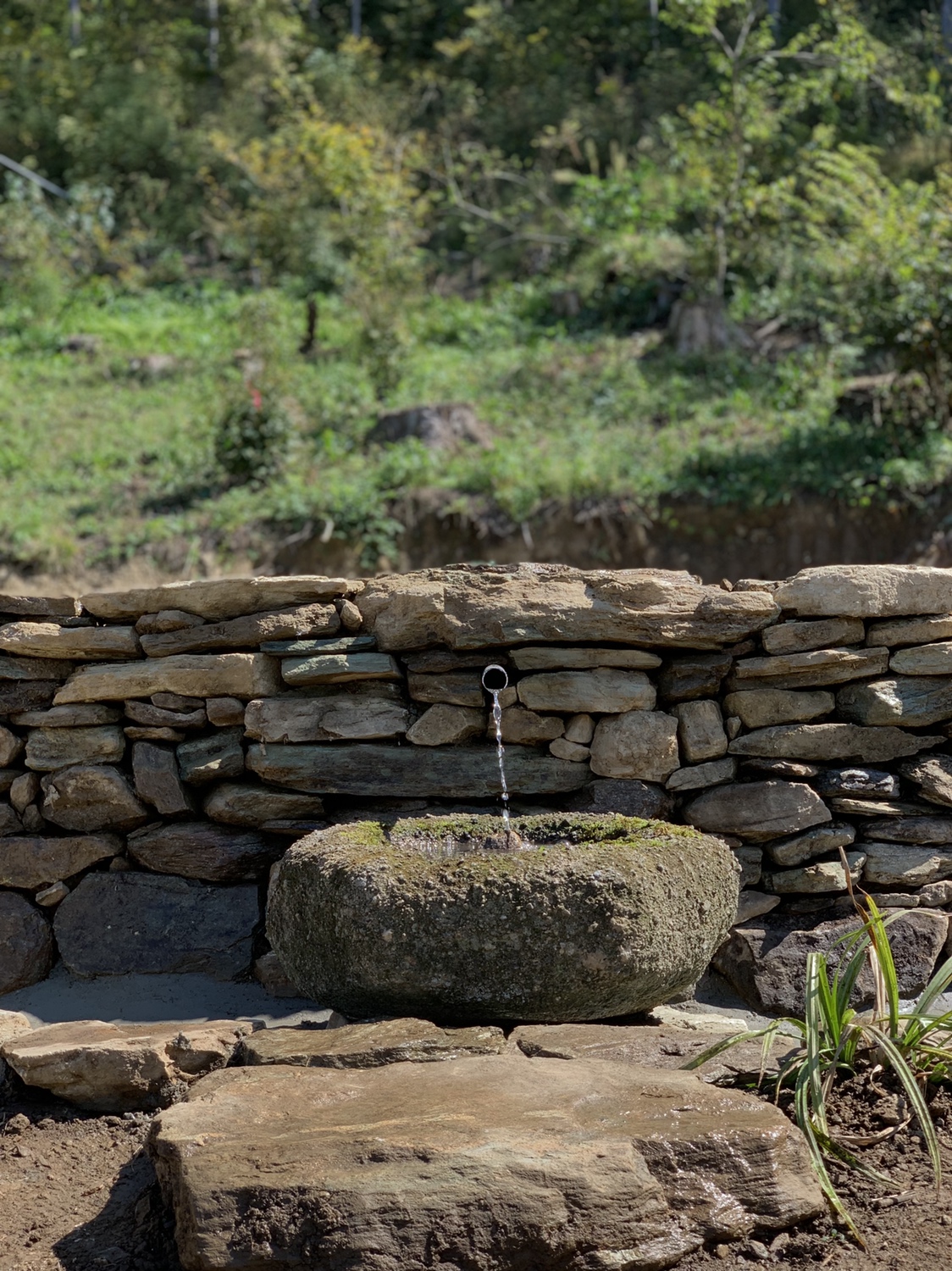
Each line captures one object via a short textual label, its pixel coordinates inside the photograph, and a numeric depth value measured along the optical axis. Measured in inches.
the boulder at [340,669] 162.6
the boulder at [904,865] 159.2
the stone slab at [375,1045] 114.3
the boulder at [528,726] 162.4
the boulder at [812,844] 158.2
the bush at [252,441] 390.0
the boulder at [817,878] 158.1
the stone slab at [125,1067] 129.8
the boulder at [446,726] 162.9
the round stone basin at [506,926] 118.7
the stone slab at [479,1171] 91.4
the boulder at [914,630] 160.7
